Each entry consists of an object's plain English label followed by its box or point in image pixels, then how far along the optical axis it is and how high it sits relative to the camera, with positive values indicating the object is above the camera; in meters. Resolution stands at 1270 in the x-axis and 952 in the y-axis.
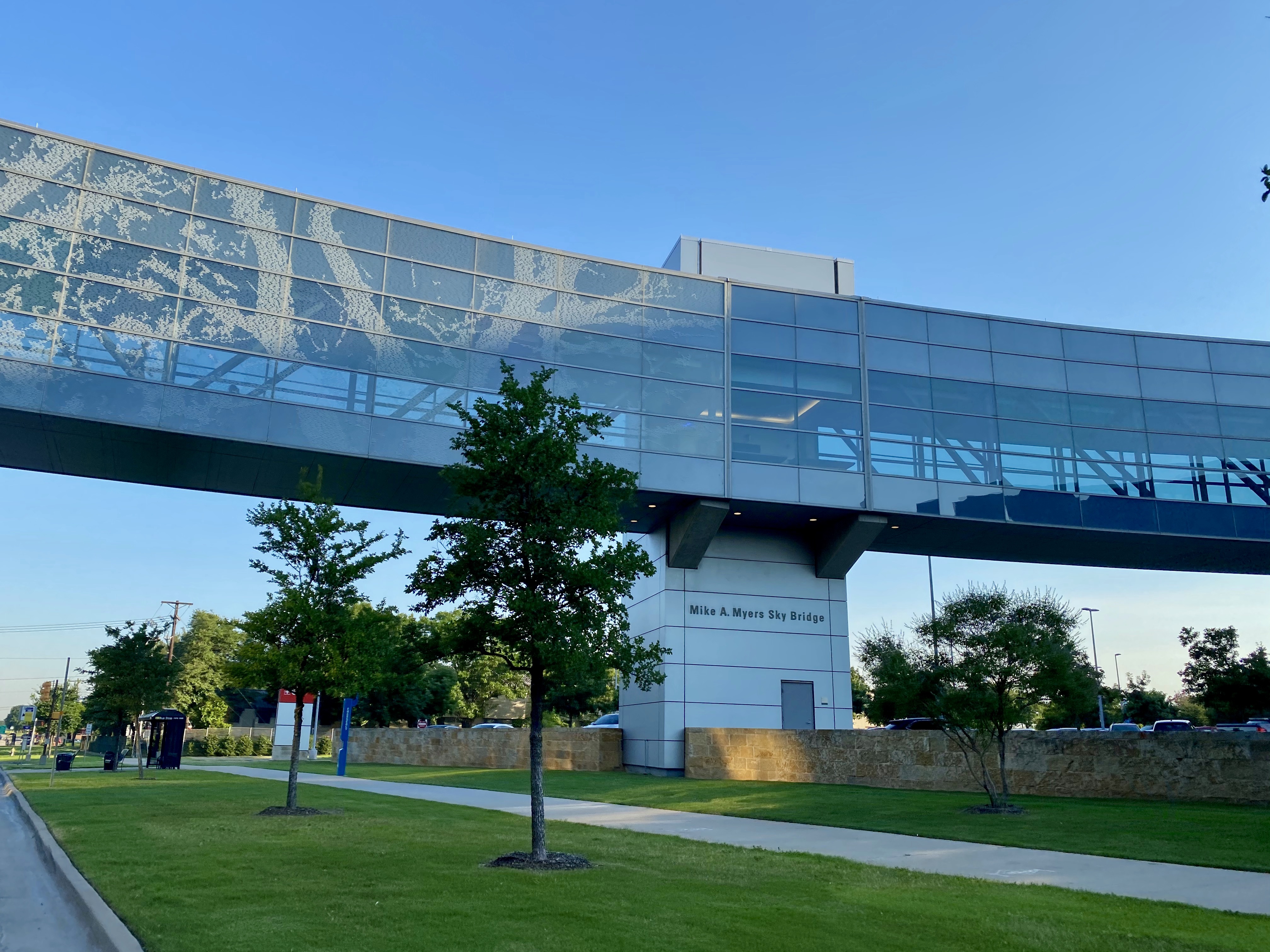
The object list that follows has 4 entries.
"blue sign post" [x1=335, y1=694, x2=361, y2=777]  35.88 -0.31
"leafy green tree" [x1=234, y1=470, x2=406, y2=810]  18.84 +1.99
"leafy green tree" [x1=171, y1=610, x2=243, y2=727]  79.19 +4.38
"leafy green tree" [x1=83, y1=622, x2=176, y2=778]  36.16 +1.67
